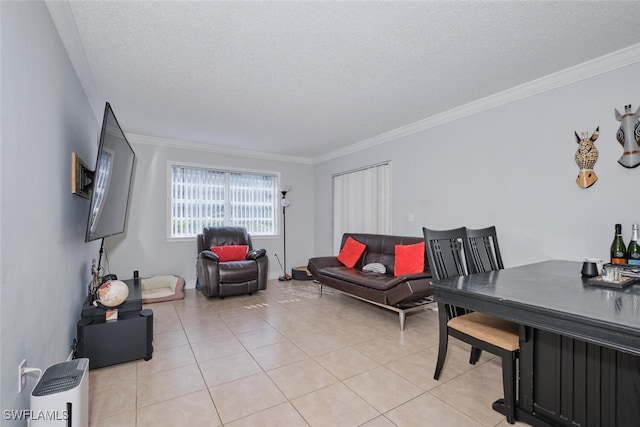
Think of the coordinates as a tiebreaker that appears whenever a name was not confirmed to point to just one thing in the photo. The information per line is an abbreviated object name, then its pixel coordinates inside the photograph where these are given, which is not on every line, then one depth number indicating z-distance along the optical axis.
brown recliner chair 4.04
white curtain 4.53
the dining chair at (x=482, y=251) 2.27
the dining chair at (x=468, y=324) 1.64
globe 2.26
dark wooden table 1.12
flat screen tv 2.04
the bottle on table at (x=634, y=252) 2.03
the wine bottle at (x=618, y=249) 2.12
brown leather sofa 2.98
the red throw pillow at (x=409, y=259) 3.40
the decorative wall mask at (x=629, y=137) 2.21
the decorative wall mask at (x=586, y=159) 2.43
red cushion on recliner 4.58
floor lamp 5.58
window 4.89
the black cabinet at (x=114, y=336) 2.16
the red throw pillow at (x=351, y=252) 4.33
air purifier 1.17
